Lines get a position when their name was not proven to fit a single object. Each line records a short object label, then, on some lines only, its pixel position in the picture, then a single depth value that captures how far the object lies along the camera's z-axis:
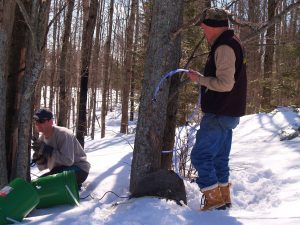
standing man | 3.42
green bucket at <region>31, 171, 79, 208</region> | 4.02
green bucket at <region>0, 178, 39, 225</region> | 3.32
